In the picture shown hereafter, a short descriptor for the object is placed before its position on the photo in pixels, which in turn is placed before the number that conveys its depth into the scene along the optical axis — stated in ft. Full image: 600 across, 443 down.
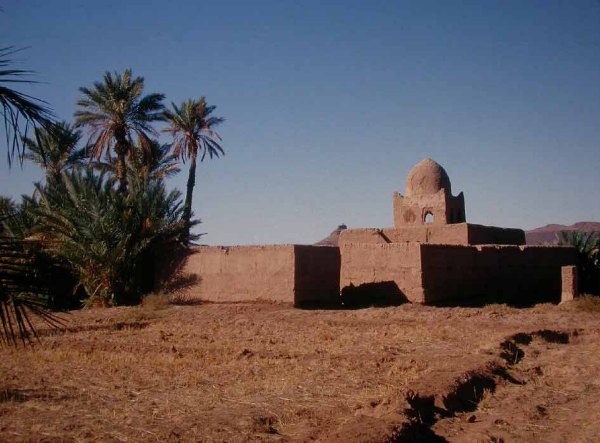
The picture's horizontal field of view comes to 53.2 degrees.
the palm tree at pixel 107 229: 67.67
